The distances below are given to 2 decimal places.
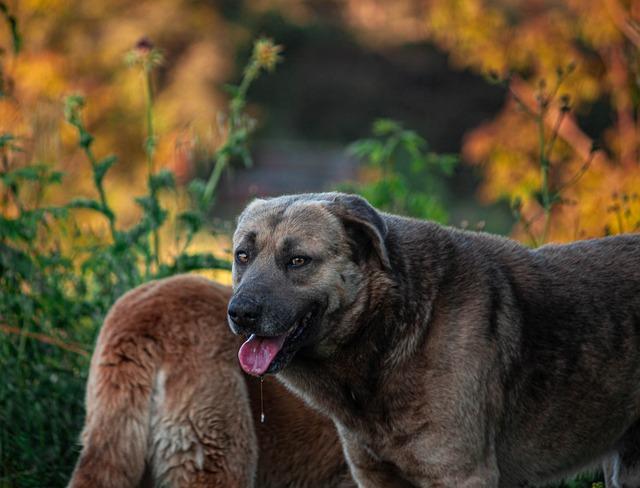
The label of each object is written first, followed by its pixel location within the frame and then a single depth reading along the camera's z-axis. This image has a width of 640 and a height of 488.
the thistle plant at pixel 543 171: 11.31
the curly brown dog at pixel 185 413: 9.02
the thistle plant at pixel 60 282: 11.35
